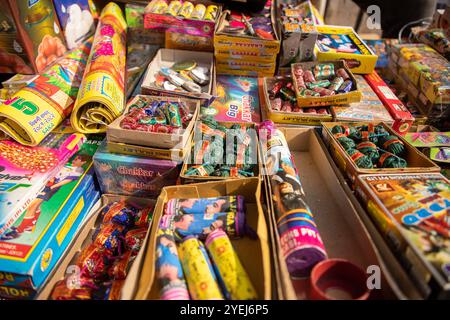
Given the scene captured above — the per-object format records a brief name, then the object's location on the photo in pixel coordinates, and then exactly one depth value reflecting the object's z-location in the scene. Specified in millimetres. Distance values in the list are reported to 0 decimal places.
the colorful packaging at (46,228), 373
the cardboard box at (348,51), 647
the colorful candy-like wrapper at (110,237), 430
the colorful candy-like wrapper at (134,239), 421
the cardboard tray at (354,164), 410
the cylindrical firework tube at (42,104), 481
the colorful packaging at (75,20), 636
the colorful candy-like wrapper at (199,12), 651
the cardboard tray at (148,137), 443
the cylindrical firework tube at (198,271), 314
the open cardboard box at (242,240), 319
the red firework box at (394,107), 546
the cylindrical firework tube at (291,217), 338
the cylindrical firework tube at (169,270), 314
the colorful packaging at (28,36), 529
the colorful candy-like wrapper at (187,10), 651
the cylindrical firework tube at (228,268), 315
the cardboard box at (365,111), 539
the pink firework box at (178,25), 636
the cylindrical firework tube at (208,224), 372
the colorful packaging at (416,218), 297
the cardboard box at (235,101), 568
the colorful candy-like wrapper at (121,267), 388
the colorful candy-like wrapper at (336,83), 570
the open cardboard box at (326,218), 326
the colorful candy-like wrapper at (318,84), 584
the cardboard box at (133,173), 459
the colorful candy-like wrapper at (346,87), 567
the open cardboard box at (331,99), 549
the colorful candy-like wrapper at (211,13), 654
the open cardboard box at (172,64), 550
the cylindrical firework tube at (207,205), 390
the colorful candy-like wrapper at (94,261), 402
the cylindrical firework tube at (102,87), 513
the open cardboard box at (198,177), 422
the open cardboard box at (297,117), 539
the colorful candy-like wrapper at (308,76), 604
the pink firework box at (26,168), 415
